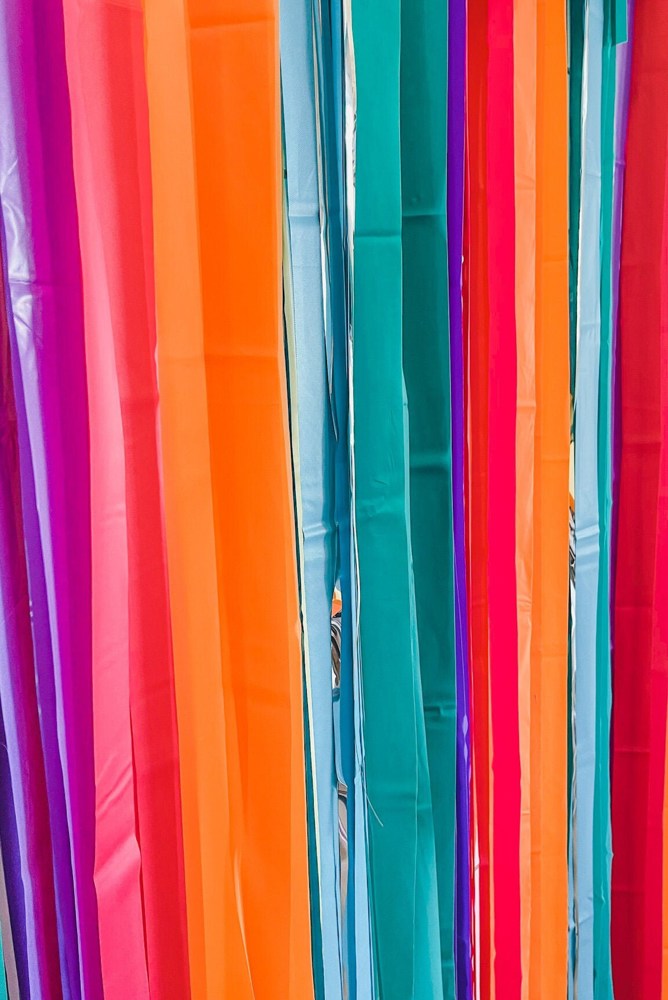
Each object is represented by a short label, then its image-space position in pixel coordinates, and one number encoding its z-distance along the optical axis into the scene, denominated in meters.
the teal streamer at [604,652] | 0.89
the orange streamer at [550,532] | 0.78
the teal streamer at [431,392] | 0.66
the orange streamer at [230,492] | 0.53
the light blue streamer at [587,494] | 0.83
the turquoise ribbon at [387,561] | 0.62
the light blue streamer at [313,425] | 0.62
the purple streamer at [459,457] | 0.69
